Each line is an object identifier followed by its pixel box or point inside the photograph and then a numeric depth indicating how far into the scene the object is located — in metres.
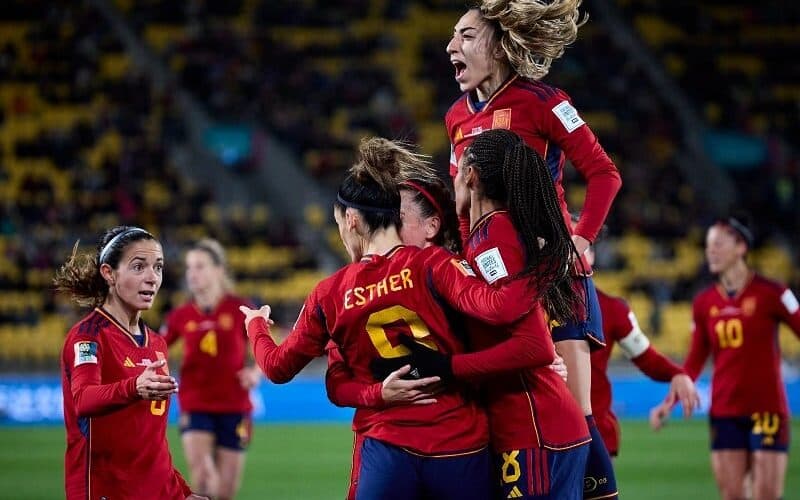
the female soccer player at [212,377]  18.61
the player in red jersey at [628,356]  12.15
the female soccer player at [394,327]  8.60
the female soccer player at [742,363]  16.36
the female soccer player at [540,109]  10.22
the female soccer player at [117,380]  9.51
